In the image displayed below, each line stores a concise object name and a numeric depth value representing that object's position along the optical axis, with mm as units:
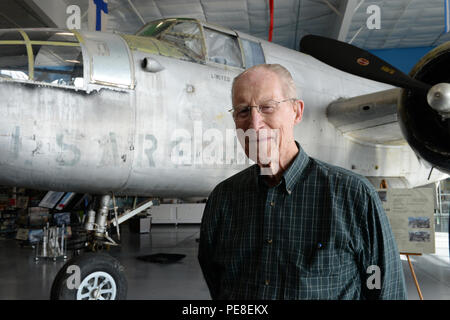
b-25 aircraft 3373
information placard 3906
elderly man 1302
